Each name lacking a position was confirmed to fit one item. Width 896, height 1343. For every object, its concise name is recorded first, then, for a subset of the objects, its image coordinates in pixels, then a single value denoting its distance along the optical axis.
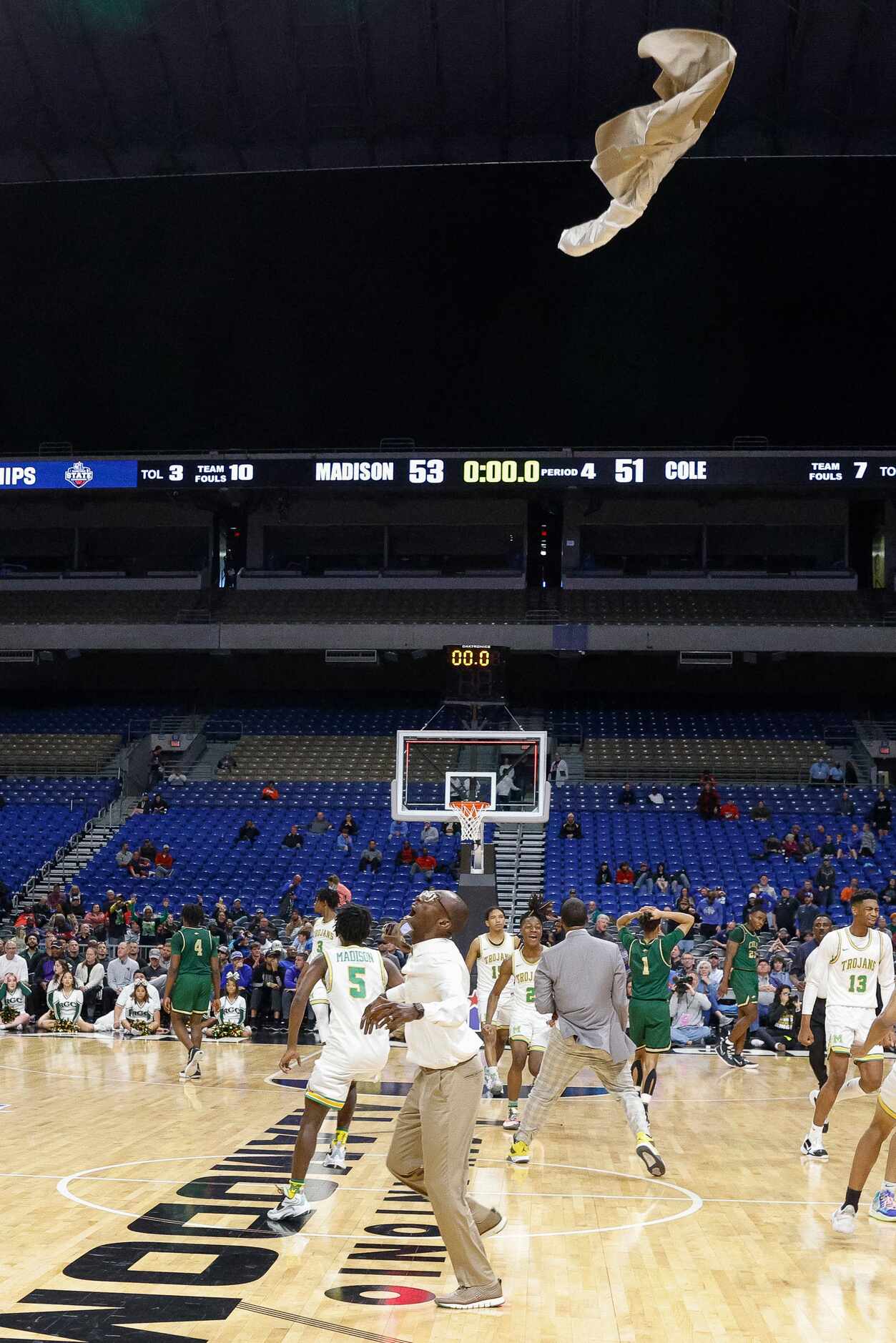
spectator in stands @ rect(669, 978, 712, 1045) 21.20
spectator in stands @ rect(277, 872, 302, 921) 25.97
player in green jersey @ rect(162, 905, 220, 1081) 16.33
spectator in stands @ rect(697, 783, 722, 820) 31.97
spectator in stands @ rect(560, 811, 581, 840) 30.72
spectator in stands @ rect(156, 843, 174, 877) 28.94
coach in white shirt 6.78
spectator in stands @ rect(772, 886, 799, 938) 24.48
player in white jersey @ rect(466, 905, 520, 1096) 14.29
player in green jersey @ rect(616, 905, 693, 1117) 12.73
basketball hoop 25.30
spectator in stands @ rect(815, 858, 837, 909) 25.61
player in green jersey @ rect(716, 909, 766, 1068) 16.55
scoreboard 33.97
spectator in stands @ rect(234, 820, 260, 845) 30.62
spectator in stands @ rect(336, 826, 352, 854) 30.05
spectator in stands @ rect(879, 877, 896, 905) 25.52
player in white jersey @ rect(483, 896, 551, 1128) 13.11
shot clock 33.41
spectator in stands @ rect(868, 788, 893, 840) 30.38
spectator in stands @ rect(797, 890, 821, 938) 23.38
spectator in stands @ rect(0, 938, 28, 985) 22.00
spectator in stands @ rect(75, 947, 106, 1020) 22.27
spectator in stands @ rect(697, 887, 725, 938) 24.84
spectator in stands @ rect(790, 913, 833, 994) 20.67
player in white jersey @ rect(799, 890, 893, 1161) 10.68
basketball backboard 26.28
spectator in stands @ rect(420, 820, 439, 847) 29.81
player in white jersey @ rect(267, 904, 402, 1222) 8.67
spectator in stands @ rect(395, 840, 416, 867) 28.78
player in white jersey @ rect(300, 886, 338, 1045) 10.27
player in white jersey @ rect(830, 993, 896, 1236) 8.32
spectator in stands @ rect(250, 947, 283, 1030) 22.17
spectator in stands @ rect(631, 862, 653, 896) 26.70
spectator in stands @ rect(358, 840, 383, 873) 28.78
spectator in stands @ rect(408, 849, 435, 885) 27.94
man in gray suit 10.51
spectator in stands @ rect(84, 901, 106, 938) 25.08
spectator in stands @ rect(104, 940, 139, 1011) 22.52
